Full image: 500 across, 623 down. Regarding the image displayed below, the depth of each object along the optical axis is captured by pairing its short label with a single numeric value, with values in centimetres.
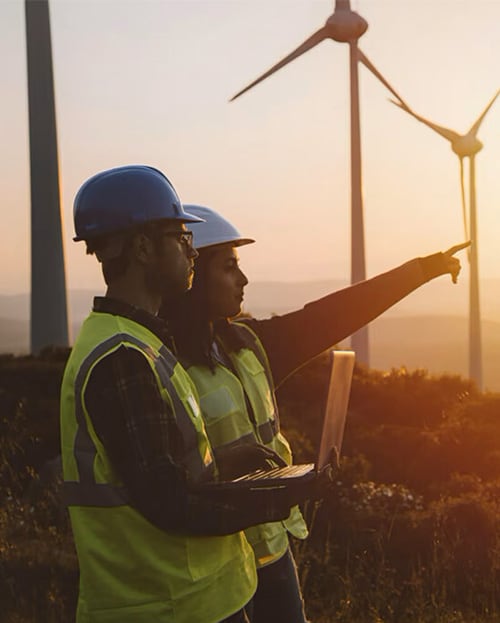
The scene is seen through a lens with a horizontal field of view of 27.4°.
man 232
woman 316
